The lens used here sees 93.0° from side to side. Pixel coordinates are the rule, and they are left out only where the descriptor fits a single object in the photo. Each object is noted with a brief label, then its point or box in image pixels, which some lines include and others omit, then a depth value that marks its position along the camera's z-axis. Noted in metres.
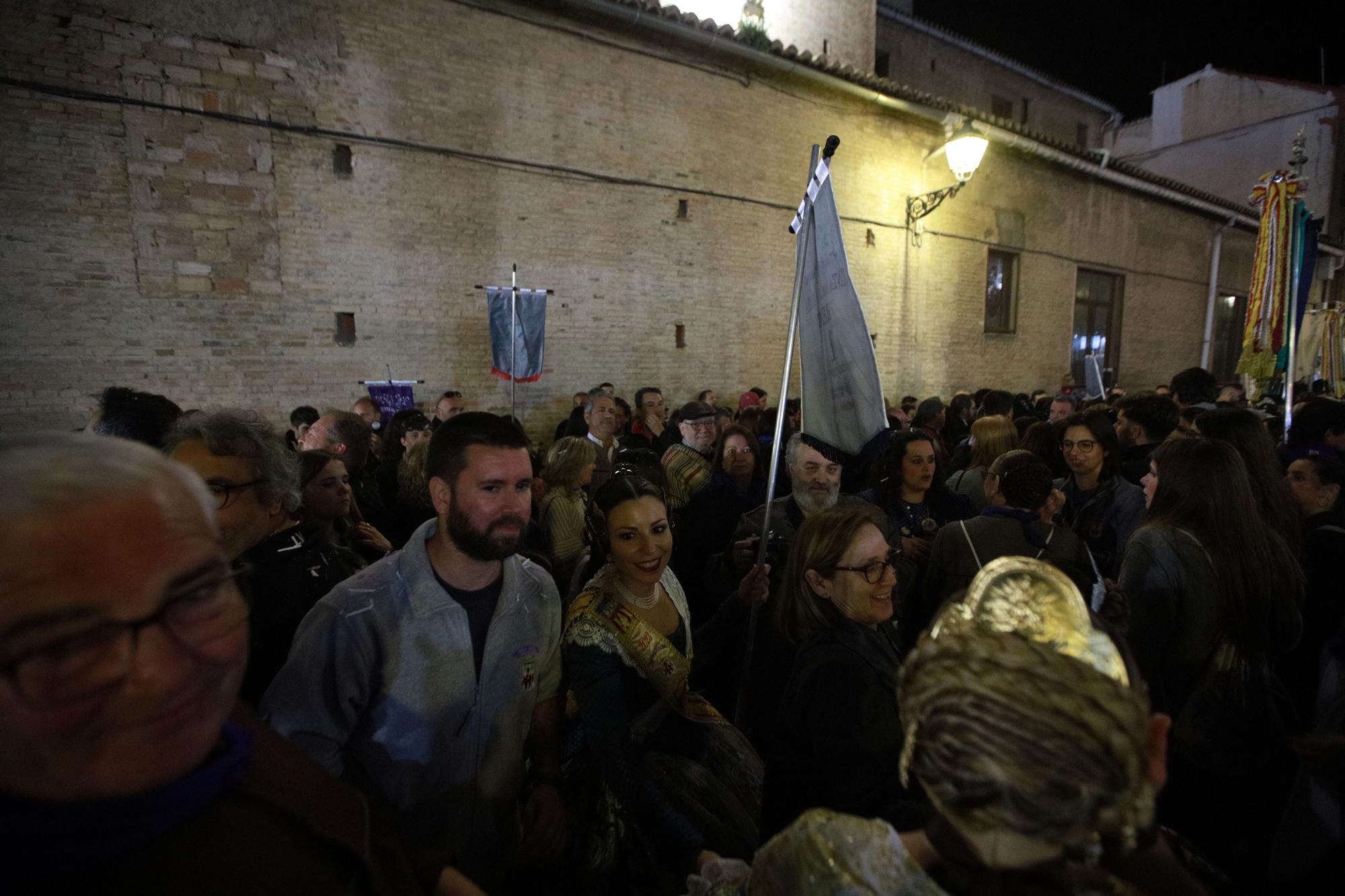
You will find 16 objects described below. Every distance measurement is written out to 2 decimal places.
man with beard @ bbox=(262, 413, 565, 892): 1.86
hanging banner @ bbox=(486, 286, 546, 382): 8.16
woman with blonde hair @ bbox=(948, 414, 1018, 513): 4.70
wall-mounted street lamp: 10.47
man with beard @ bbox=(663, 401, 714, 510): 4.54
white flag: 3.13
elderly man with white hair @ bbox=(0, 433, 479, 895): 0.80
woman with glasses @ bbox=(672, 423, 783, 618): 4.17
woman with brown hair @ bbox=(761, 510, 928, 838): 1.67
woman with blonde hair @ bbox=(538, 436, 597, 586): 3.75
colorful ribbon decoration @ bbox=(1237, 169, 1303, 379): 6.18
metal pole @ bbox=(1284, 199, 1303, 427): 6.05
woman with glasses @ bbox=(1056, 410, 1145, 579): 3.91
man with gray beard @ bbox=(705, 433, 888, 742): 2.49
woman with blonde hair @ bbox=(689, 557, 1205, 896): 0.88
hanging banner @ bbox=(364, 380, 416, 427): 7.95
